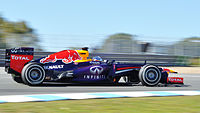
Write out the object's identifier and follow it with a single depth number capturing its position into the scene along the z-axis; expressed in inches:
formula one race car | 717.9
